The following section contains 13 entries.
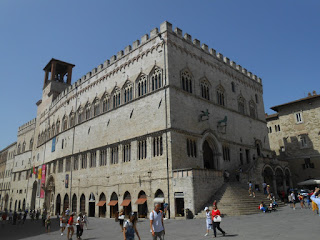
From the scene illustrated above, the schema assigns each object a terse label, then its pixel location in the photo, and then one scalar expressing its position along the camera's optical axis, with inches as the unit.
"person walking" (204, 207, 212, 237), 466.6
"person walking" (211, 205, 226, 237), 436.1
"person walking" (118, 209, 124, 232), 602.0
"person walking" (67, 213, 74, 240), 532.8
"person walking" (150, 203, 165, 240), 329.1
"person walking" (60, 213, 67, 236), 653.9
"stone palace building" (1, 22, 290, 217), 883.4
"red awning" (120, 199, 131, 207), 947.7
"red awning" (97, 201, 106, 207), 1062.4
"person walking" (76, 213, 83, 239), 532.4
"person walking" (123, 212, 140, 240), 315.6
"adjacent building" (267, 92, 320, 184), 1411.2
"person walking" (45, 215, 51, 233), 704.5
